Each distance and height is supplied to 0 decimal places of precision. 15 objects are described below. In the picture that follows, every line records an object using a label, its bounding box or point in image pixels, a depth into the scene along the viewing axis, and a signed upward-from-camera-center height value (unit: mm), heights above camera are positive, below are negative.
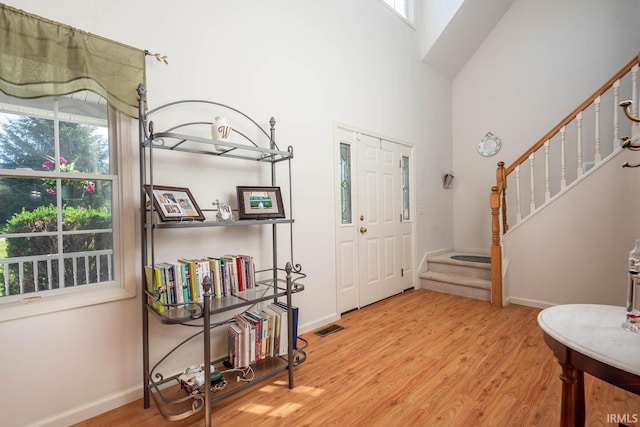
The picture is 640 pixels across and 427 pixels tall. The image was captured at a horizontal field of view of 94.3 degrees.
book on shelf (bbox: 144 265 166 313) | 1712 -447
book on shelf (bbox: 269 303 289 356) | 2209 -882
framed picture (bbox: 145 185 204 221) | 1793 +60
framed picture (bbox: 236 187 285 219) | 2207 +69
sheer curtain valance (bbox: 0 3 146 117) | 1503 +857
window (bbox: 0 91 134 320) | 1627 +83
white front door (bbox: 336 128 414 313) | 3443 -217
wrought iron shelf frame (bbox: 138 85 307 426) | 1686 -564
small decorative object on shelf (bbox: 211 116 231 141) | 2053 +584
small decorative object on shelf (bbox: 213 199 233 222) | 2068 -3
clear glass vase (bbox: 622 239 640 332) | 1101 -346
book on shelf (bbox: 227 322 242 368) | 2006 -921
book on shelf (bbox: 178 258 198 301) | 1825 -398
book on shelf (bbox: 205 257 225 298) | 1933 -420
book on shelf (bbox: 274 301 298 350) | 2385 -929
